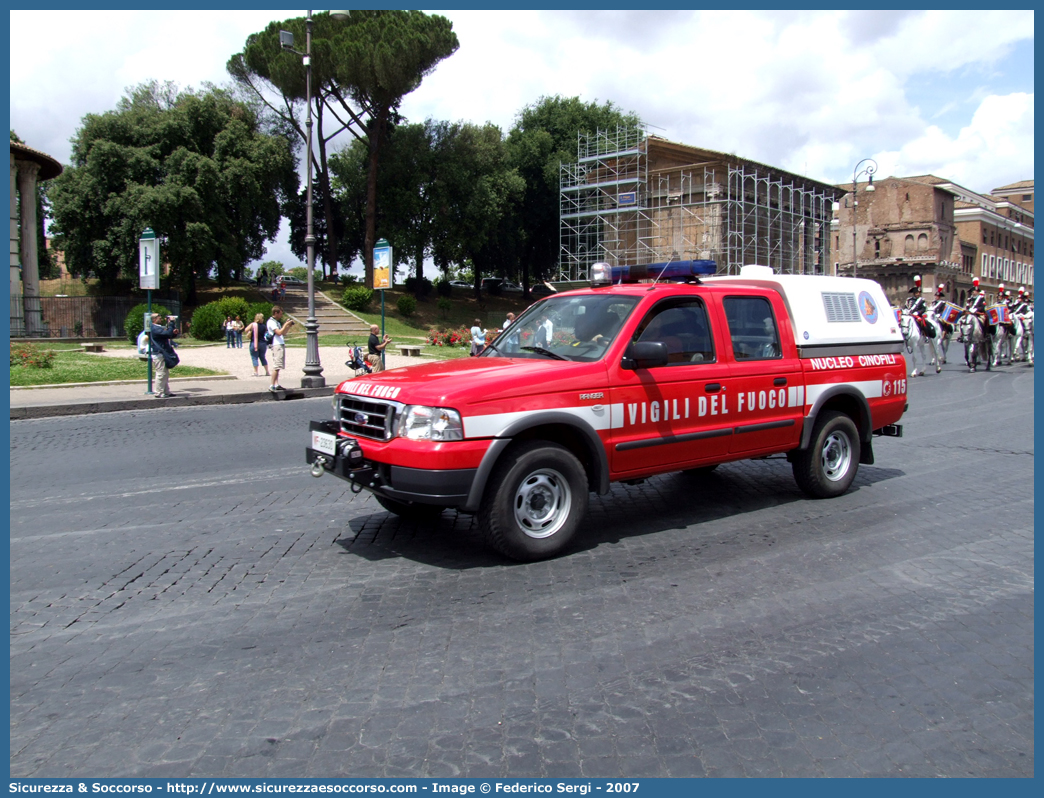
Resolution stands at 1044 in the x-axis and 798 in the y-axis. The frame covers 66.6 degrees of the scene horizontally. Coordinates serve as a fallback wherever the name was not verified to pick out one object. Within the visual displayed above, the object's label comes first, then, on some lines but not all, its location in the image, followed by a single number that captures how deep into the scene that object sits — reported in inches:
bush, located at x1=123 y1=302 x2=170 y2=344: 1282.0
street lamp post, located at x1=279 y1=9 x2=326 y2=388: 774.1
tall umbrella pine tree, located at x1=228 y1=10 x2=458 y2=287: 1817.2
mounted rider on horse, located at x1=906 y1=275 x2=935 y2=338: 857.5
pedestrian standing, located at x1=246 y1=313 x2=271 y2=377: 856.3
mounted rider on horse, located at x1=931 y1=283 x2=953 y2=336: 904.3
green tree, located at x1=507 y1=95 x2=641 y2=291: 2386.8
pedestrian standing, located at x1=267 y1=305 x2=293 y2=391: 722.8
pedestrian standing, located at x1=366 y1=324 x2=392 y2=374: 803.4
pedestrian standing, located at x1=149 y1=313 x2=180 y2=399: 638.5
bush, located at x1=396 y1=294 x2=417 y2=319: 1948.8
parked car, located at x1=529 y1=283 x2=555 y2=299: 2625.5
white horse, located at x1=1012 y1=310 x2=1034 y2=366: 960.3
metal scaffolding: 2210.9
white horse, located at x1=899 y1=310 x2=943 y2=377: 839.1
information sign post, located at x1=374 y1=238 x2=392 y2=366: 826.8
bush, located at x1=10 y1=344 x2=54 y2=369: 844.0
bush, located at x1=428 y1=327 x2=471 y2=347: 1430.9
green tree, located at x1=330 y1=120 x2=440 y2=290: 2028.8
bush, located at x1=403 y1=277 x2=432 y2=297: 2250.7
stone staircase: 1656.0
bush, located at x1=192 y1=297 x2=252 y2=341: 1391.5
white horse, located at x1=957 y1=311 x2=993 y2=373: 882.8
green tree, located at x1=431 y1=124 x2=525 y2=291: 2053.4
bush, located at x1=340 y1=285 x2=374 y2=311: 1866.4
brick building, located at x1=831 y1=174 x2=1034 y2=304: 3014.3
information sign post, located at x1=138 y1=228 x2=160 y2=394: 655.1
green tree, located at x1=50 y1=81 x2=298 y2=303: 1561.3
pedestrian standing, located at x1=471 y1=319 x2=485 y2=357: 886.9
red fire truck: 206.4
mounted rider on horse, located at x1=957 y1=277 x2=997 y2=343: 864.3
